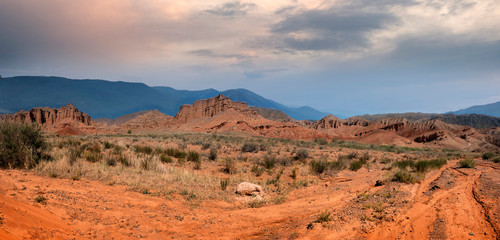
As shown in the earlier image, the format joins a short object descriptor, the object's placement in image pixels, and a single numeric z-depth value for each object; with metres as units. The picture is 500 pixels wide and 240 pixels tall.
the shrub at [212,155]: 16.75
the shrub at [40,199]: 6.22
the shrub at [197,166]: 14.20
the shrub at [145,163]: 12.05
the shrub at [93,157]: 12.48
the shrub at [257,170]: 13.45
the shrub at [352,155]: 20.53
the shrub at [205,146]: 21.05
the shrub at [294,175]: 13.49
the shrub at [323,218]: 6.34
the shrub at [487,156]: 23.34
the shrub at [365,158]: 18.35
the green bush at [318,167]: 14.55
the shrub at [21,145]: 9.36
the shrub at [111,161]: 12.23
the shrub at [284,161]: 16.27
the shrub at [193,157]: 15.65
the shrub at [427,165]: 13.70
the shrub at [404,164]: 14.66
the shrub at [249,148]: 20.88
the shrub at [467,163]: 15.03
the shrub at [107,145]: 17.81
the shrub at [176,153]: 16.41
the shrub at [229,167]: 13.89
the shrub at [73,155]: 10.78
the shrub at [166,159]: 14.63
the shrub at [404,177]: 10.20
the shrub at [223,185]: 10.26
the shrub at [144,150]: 16.53
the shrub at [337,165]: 15.03
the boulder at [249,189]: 9.78
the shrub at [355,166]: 15.89
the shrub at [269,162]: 15.17
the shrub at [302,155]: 18.78
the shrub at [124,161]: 12.33
